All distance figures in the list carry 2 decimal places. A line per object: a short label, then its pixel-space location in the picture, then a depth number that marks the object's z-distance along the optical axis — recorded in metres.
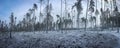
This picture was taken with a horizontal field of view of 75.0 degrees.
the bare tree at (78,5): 23.87
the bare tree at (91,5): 23.32
